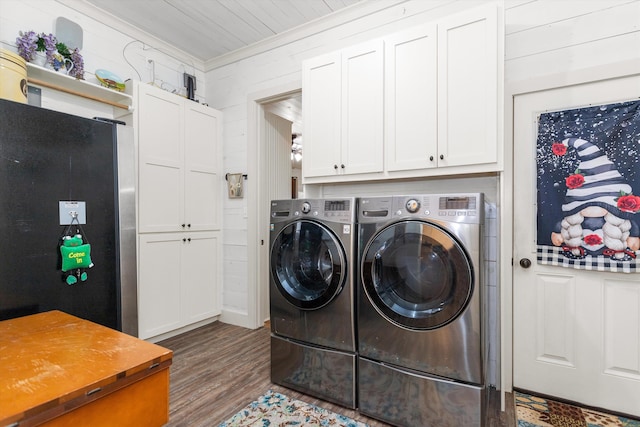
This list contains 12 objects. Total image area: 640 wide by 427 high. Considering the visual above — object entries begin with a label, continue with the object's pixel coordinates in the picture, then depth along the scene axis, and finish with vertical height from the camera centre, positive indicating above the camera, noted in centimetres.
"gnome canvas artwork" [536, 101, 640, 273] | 180 +12
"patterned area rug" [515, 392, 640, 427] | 178 -119
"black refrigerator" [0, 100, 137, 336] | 157 +0
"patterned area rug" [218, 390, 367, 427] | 179 -118
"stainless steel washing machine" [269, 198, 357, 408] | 190 -54
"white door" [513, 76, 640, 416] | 185 -63
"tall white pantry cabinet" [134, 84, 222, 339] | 272 +0
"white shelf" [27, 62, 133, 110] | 222 +93
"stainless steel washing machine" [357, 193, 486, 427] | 157 -53
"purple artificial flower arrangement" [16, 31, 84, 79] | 218 +113
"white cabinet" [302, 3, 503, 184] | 183 +67
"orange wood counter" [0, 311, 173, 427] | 78 -46
